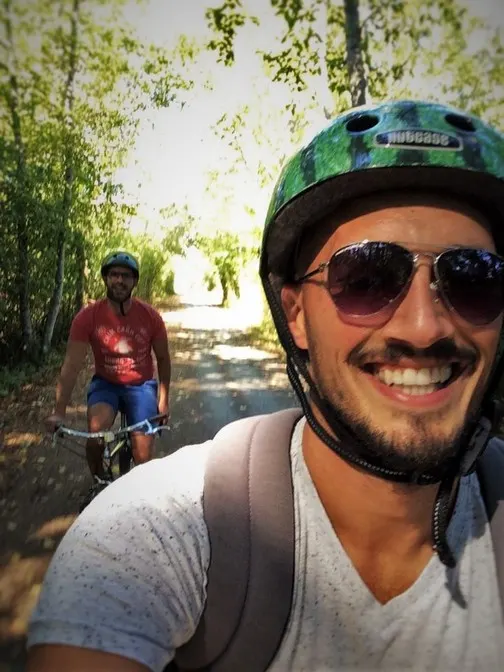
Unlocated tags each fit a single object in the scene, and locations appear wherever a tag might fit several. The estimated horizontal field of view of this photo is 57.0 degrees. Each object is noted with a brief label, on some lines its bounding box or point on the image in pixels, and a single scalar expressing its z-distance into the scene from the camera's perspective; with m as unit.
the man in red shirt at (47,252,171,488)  3.44
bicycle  3.14
